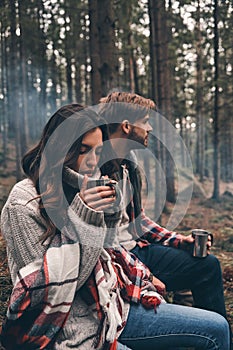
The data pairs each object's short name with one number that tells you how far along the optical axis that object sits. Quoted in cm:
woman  192
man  298
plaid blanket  189
